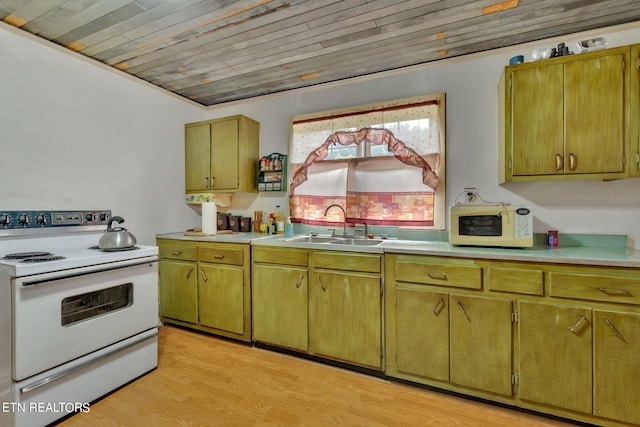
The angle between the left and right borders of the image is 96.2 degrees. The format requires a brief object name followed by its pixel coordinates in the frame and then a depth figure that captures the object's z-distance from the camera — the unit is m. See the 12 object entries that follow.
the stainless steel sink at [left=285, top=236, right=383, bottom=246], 2.51
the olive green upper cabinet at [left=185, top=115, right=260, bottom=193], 3.03
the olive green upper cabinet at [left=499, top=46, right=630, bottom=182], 1.75
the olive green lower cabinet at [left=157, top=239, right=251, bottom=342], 2.54
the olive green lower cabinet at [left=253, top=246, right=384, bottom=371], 2.10
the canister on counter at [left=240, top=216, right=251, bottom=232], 3.24
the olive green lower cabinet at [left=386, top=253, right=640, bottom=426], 1.53
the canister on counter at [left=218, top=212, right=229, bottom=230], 3.17
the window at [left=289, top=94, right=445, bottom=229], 2.45
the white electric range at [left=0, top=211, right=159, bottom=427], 1.48
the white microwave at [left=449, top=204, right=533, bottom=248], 1.88
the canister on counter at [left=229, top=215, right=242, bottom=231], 3.24
